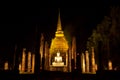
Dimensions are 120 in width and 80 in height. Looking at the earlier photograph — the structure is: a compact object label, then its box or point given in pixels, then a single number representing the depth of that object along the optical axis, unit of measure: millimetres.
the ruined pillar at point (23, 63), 15531
